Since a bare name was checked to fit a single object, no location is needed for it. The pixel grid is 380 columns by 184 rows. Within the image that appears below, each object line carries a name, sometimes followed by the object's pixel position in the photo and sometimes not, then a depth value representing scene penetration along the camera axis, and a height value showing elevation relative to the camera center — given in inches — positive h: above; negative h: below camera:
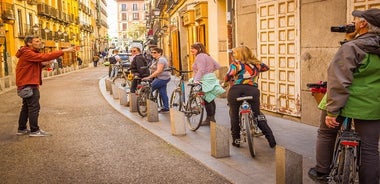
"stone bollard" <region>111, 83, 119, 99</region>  573.1 -56.2
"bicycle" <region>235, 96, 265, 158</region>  240.4 -41.7
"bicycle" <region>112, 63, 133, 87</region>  678.7 -46.3
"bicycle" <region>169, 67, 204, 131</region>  328.2 -45.1
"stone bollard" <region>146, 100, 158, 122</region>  377.7 -53.5
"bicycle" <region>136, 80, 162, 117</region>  414.3 -43.4
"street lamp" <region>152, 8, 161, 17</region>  1309.1 +103.2
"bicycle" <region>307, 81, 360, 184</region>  154.9 -39.0
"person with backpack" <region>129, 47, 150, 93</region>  446.3 -17.0
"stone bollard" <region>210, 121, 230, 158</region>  241.6 -50.1
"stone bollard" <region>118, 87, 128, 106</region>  498.9 -54.6
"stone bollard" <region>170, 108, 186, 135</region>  311.3 -51.6
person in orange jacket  310.2 -13.4
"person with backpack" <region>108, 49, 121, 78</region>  864.3 -32.0
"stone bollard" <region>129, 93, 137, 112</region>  441.1 -52.4
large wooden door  358.9 -7.4
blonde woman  254.4 -18.4
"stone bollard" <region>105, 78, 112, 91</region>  672.5 -53.7
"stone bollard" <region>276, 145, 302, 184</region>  177.2 -47.8
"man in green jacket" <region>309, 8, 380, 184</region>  146.8 -14.7
